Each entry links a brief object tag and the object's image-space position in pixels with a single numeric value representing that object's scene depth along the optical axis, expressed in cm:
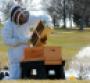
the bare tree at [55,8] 8684
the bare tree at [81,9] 7950
